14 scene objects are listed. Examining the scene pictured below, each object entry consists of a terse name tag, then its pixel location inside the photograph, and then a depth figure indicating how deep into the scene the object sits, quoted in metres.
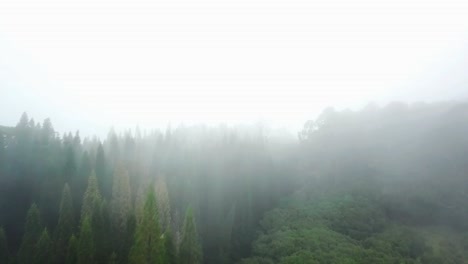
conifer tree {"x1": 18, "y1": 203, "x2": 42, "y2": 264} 30.89
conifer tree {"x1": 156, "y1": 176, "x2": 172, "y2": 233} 33.66
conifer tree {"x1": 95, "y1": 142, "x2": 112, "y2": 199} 43.75
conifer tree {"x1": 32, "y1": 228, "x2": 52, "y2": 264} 29.30
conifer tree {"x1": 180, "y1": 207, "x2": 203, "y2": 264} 27.67
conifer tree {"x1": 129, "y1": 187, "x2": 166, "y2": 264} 24.92
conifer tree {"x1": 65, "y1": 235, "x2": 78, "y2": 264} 27.80
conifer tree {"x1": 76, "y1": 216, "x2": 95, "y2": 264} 26.91
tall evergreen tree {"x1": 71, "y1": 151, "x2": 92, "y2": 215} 42.32
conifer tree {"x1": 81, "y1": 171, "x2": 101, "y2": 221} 32.59
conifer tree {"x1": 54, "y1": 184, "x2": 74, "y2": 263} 30.52
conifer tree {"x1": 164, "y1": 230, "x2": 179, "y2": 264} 26.75
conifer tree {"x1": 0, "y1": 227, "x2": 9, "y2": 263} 32.34
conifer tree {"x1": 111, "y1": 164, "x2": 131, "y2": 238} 33.88
